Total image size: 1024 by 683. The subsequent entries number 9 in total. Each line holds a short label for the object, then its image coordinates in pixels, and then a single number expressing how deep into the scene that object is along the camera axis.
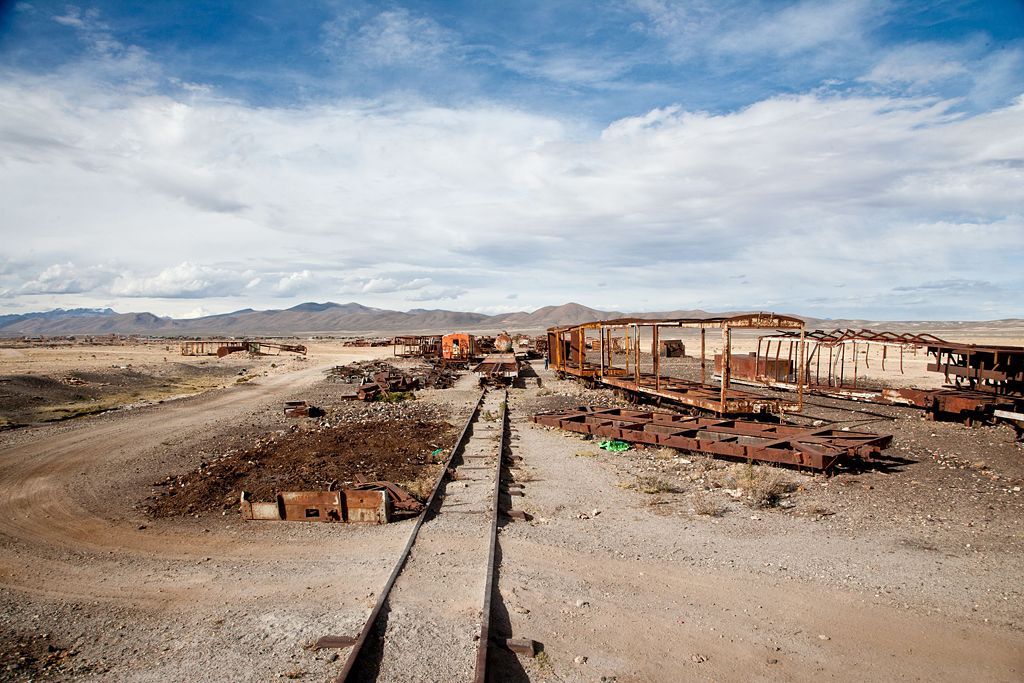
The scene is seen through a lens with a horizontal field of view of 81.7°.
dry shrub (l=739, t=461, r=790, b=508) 8.91
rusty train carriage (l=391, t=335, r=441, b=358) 48.19
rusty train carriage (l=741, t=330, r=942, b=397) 18.47
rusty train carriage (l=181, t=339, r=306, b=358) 56.78
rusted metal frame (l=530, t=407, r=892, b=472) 10.32
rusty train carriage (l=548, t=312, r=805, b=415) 14.18
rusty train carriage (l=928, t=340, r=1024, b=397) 16.17
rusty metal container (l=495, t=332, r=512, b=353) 44.09
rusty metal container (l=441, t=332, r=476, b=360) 41.06
